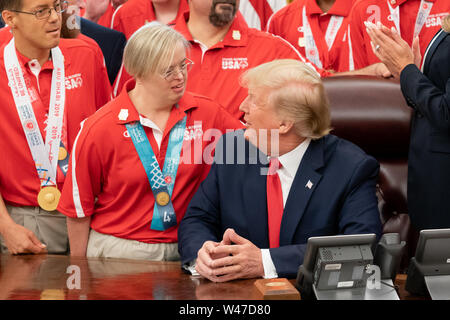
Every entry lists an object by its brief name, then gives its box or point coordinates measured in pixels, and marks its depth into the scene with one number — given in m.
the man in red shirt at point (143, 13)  4.07
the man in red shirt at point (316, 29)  4.07
